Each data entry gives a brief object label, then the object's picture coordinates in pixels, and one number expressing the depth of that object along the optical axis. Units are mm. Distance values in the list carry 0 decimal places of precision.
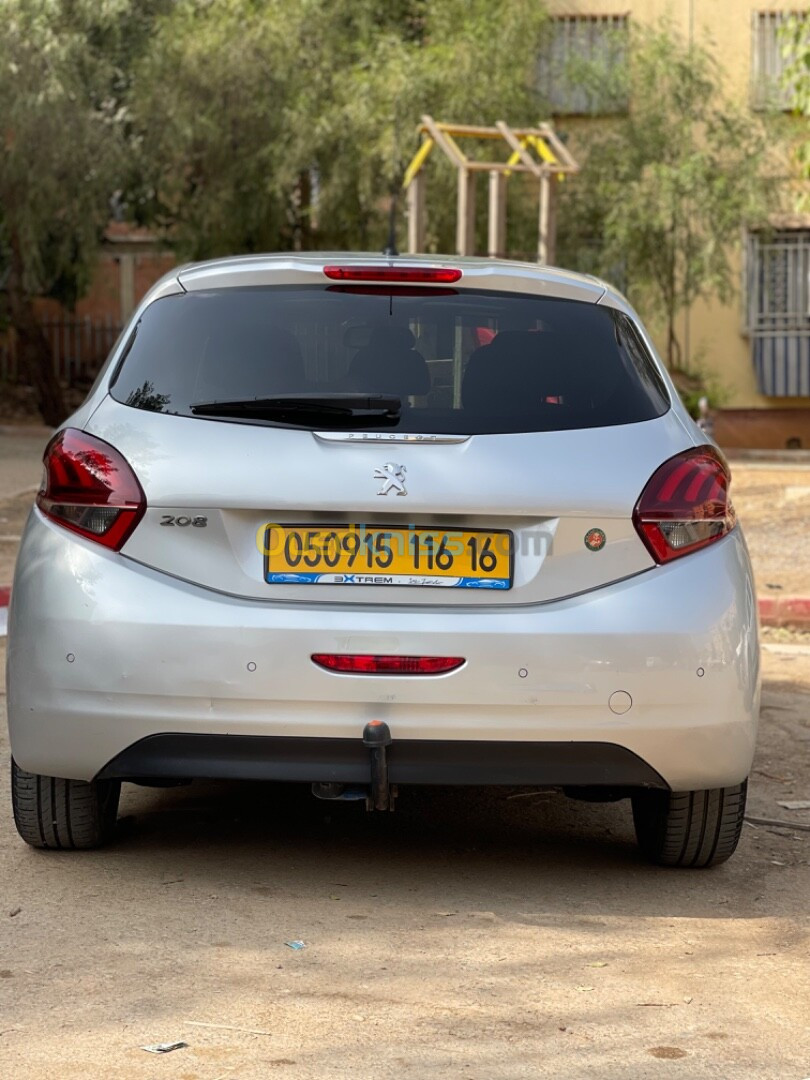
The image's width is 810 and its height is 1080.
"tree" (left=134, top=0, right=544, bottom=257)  25078
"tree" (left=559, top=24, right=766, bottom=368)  26828
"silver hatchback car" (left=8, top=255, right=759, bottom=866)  4066
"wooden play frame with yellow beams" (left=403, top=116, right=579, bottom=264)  20297
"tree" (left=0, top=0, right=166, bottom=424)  23156
